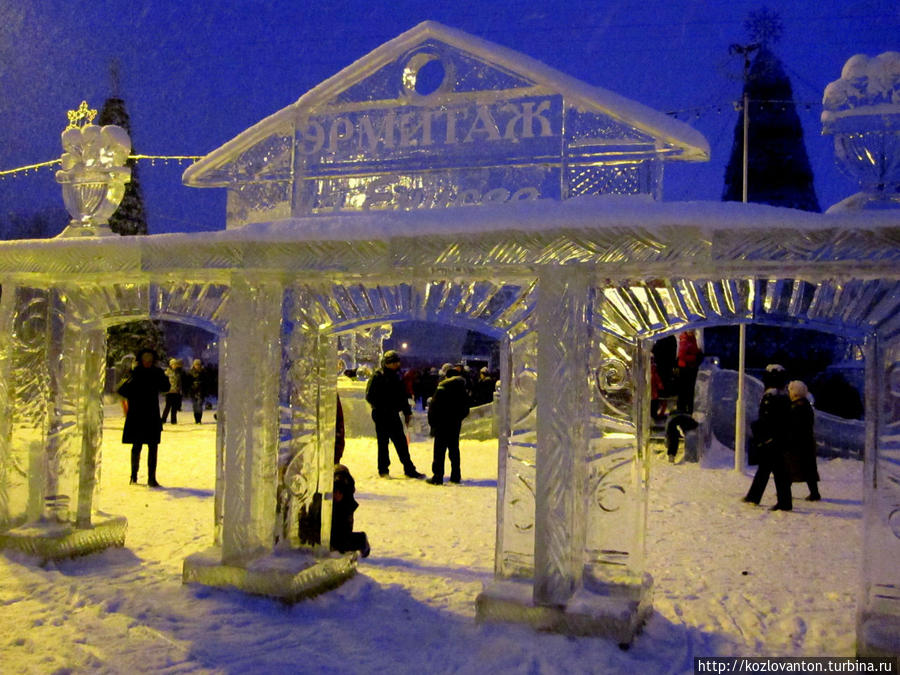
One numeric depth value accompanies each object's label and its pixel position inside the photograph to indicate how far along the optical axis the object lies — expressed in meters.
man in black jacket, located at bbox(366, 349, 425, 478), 10.09
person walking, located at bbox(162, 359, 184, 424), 16.11
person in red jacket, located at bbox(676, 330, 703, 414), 12.97
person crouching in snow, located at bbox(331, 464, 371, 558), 6.16
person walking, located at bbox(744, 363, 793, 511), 8.35
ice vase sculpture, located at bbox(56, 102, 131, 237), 6.46
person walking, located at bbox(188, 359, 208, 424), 17.12
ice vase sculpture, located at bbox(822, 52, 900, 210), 4.28
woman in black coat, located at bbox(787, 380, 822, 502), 8.26
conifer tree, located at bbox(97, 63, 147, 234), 21.39
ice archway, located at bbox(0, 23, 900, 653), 4.31
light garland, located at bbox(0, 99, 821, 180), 9.13
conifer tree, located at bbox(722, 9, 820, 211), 19.53
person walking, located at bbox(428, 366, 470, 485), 9.88
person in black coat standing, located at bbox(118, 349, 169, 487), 9.06
